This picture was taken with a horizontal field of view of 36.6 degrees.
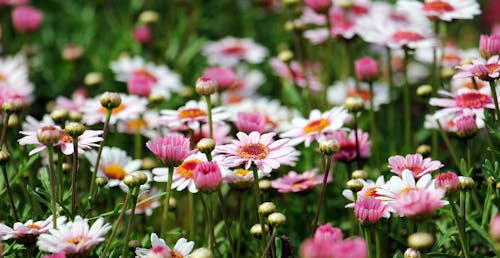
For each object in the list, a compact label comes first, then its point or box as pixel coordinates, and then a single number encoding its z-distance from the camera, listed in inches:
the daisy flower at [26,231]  78.7
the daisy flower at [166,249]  75.6
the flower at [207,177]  75.9
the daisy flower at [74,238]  71.9
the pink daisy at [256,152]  85.3
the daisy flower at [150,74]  143.2
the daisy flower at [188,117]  105.3
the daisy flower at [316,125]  106.0
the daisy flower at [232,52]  162.1
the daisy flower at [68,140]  88.4
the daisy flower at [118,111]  117.6
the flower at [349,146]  108.2
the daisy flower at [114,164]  106.0
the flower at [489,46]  96.7
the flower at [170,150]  83.4
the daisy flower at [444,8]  116.9
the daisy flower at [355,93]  143.3
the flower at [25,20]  162.9
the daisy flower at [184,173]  88.4
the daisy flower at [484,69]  88.4
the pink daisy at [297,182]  101.6
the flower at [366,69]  128.7
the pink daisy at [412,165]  87.0
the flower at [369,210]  79.7
